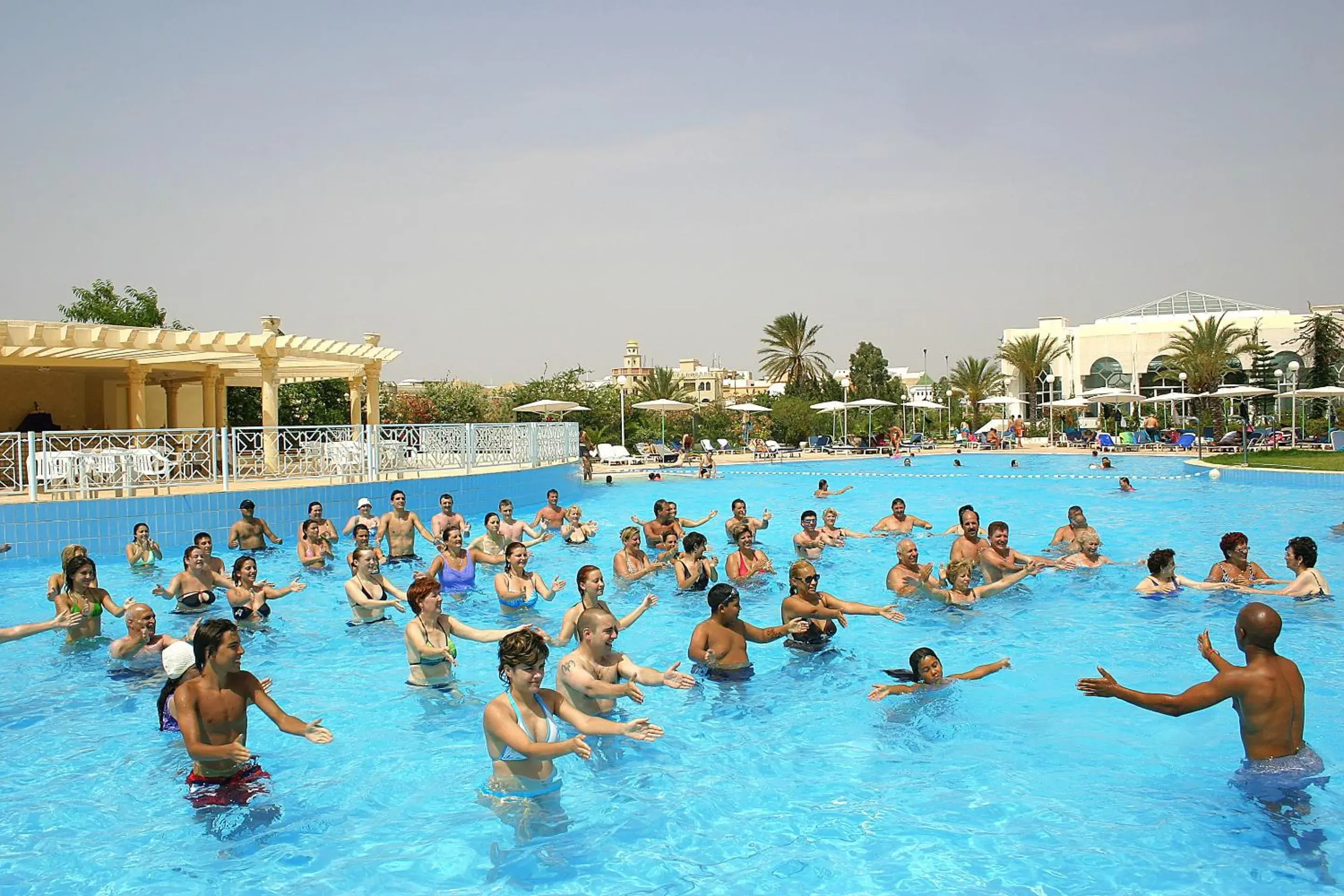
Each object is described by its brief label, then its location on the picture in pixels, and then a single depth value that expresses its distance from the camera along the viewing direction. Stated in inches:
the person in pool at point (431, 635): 280.7
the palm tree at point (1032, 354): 1973.4
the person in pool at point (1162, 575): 403.9
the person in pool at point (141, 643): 295.3
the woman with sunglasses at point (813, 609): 315.9
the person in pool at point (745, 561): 436.1
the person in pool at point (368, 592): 364.7
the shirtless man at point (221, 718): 200.7
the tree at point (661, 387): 2011.6
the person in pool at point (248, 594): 364.8
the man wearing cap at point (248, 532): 540.7
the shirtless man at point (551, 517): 610.9
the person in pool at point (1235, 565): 401.1
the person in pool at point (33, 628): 283.1
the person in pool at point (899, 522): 578.6
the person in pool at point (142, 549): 479.8
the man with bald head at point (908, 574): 397.1
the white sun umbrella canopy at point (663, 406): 1312.7
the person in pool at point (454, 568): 418.0
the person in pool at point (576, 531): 594.2
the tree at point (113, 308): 1195.9
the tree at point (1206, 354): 1587.1
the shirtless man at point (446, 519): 510.9
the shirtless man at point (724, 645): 292.8
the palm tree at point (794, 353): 2226.9
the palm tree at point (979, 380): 2210.9
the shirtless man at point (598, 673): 230.2
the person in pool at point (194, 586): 387.5
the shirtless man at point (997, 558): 422.9
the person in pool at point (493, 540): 483.5
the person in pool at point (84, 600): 330.0
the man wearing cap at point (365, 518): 506.9
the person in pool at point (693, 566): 431.2
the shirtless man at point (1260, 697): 190.2
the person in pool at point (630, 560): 441.1
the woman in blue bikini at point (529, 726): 193.8
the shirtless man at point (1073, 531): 476.1
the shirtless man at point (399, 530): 520.4
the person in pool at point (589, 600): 282.8
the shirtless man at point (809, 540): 515.2
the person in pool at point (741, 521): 506.9
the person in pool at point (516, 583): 384.8
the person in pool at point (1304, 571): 369.4
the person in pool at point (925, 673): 264.5
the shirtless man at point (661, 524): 513.0
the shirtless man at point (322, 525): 502.0
